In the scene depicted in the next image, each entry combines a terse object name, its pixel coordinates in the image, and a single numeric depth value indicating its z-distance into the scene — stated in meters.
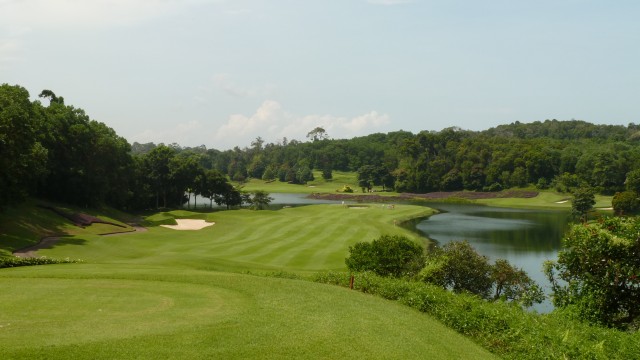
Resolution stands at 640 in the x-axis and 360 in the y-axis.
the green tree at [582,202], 89.31
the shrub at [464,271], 28.35
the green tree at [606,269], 18.52
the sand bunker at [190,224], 63.56
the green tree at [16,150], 41.94
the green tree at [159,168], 92.61
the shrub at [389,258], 30.16
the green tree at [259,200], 99.44
